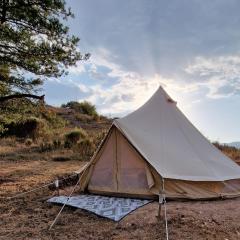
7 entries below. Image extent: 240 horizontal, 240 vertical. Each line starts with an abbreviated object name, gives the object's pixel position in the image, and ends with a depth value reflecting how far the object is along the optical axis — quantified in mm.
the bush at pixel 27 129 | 12355
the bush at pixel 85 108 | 17892
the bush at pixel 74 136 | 10785
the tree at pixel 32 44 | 5364
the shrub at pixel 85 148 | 9275
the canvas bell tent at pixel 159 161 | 4473
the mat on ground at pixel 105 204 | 3798
